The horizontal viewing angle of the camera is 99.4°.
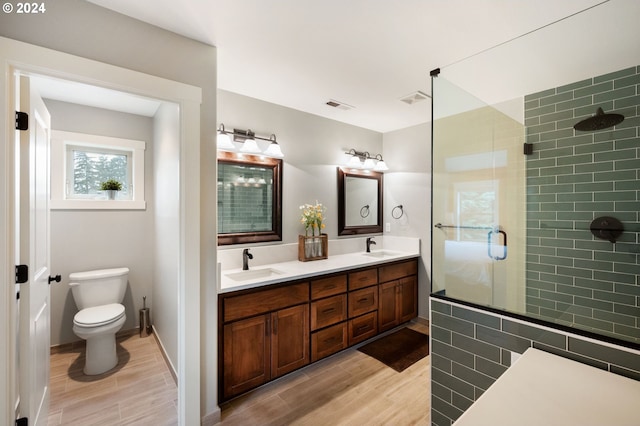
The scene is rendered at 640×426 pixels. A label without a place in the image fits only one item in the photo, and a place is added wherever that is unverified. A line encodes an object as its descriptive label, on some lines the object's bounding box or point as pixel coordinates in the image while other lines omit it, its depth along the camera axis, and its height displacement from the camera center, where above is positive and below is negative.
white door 1.37 -0.23
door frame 1.25 +0.14
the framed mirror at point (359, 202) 3.42 +0.14
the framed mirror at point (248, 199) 2.56 +0.14
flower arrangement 2.95 -0.05
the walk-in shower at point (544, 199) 1.38 +0.08
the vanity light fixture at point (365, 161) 3.45 +0.67
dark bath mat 2.56 -1.40
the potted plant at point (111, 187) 2.96 +0.29
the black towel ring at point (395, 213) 3.68 +0.00
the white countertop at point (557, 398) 0.79 -0.60
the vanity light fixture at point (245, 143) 2.44 +0.66
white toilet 2.29 -0.89
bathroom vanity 1.99 -0.89
